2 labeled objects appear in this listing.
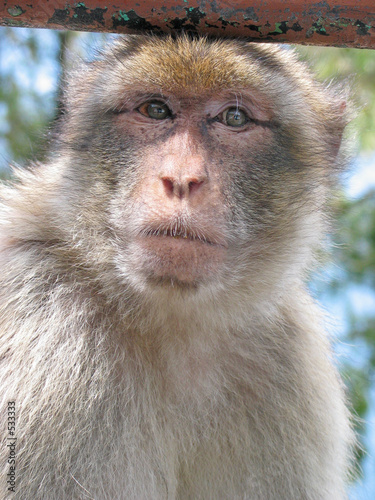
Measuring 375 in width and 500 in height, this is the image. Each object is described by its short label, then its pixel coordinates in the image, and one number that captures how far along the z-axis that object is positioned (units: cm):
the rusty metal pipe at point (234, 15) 138
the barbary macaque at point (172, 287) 143
